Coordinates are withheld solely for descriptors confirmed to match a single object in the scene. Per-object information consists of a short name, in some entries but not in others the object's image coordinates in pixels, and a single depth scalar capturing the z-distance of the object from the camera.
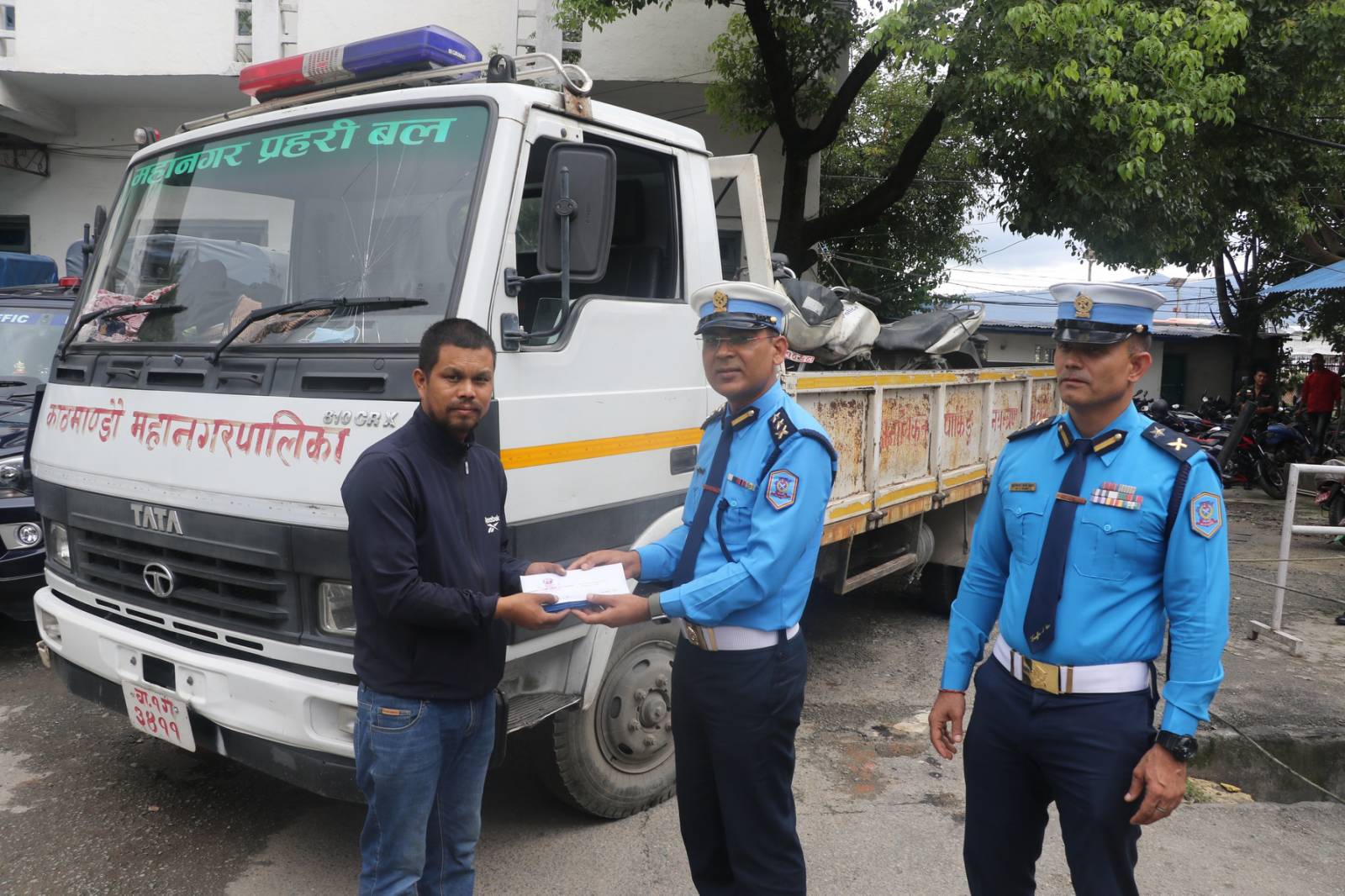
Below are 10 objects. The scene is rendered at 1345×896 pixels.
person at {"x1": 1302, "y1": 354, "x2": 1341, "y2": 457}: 14.73
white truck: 2.65
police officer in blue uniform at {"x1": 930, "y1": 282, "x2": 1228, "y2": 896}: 2.00
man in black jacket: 2.10
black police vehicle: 4.65
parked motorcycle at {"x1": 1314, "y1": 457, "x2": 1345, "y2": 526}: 9.83
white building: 10.80
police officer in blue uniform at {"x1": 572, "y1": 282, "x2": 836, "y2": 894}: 2.30
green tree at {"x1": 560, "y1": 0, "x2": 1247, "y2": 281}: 7.53
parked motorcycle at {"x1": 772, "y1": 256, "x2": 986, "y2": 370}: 4.42
